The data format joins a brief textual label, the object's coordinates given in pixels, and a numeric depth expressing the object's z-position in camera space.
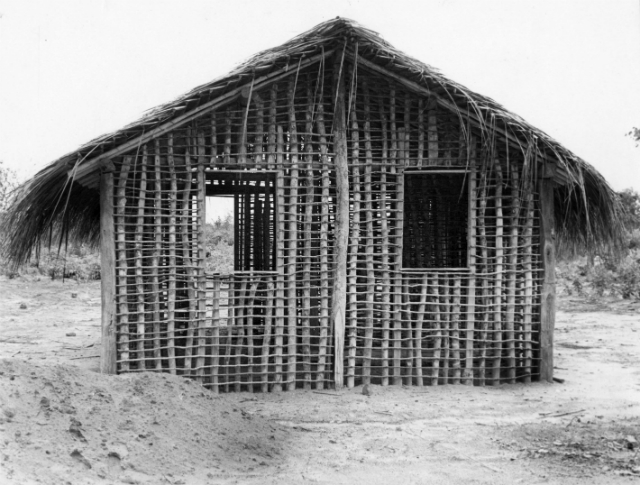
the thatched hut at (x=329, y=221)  6.20
